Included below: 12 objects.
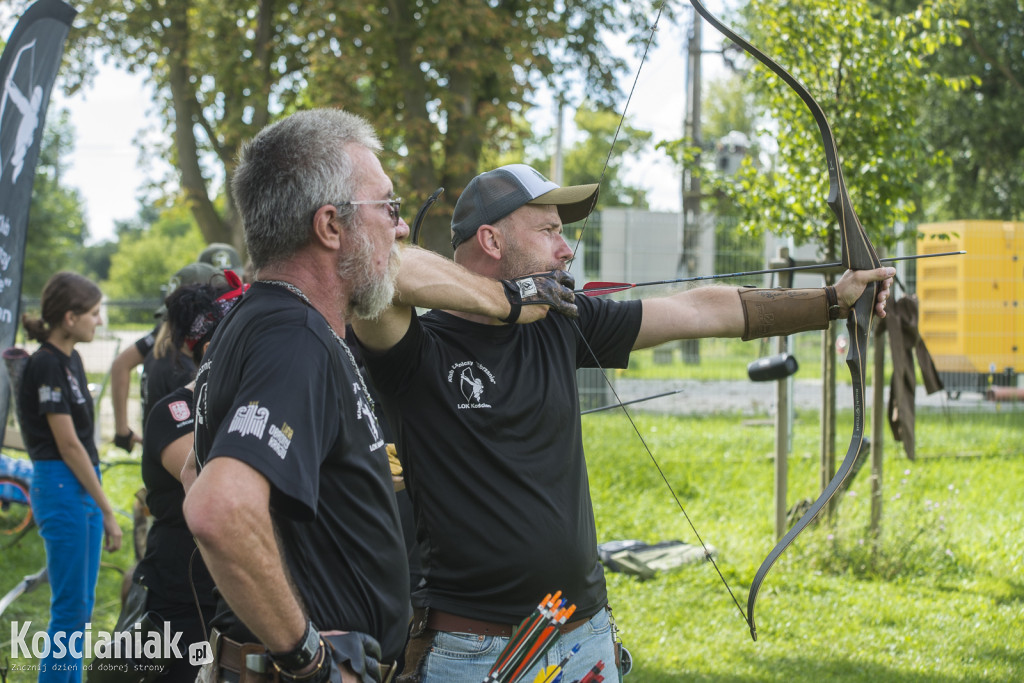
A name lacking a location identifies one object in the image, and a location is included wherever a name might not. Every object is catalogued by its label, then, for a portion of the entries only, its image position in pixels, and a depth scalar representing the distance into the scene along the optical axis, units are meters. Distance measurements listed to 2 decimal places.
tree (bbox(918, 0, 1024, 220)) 15.32
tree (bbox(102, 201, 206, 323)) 57.84
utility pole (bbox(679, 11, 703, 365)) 9.49
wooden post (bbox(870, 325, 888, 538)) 5.63
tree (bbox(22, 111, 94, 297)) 27.91
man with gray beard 1.37
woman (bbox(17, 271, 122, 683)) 3.95
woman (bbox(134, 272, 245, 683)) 2.71
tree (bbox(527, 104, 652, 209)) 25.64
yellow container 10.18
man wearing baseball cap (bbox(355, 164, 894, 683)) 2.15
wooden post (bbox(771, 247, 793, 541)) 5.98
